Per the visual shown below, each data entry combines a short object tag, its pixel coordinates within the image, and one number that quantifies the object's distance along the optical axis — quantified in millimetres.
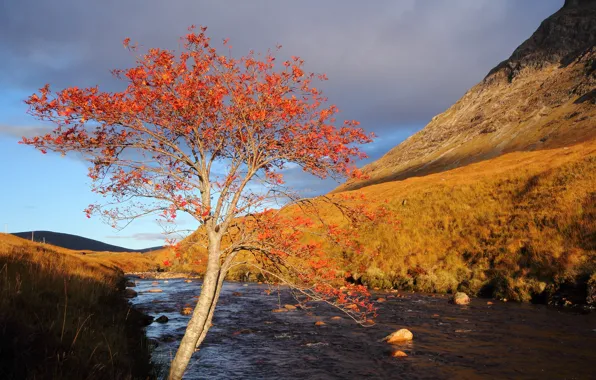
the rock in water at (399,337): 16675
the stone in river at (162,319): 21766
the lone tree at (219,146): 8797
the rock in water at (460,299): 24547
